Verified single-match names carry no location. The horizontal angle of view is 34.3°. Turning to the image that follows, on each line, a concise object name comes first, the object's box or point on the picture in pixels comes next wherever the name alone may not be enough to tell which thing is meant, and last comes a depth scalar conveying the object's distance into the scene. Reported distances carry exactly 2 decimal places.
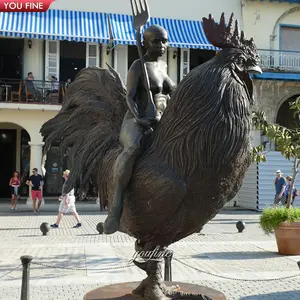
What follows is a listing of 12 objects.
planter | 10.21
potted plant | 10.23
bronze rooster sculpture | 3.77
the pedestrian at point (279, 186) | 16.11
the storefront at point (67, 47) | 19.11
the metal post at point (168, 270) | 6.31
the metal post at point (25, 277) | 5.87
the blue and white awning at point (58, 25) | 18.81
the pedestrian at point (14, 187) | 19.21
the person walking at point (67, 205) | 13.31
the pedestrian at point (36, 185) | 17.97
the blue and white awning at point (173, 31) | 19.48
